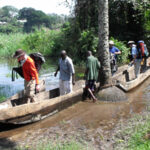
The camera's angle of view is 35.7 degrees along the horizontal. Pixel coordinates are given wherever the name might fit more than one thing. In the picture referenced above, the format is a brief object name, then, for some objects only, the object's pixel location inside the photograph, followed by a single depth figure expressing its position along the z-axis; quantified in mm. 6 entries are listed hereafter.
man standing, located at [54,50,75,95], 6961
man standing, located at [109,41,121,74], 9197
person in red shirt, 5617
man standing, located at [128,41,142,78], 9643
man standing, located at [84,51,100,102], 7442
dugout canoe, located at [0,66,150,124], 5446
